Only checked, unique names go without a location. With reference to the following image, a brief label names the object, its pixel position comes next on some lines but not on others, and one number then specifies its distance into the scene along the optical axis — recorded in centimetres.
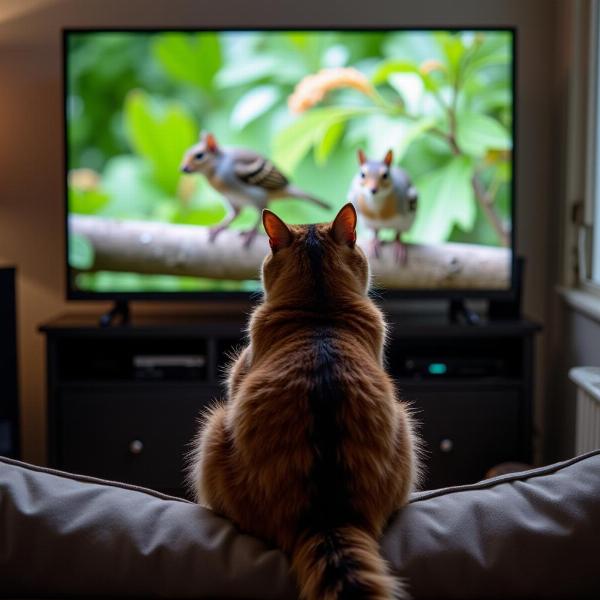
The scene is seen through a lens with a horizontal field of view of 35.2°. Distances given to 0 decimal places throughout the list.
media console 321
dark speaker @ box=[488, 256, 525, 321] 335
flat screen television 332
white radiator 248
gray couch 102
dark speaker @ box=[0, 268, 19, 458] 315
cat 108
